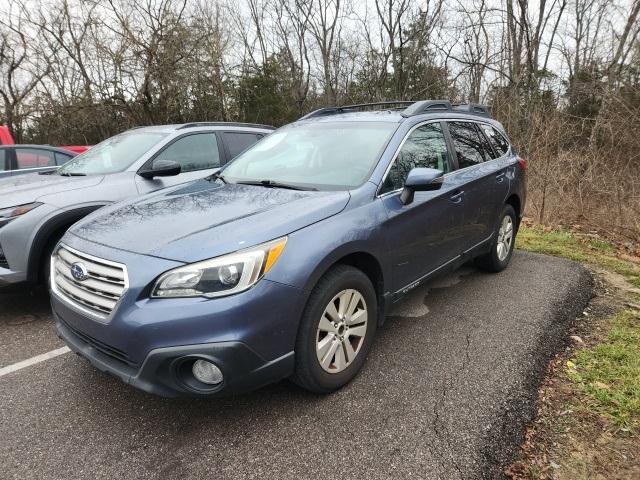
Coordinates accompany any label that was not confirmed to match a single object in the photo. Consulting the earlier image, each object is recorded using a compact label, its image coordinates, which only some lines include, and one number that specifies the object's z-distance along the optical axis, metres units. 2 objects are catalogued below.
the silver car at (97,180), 3.52
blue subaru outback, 2.07
